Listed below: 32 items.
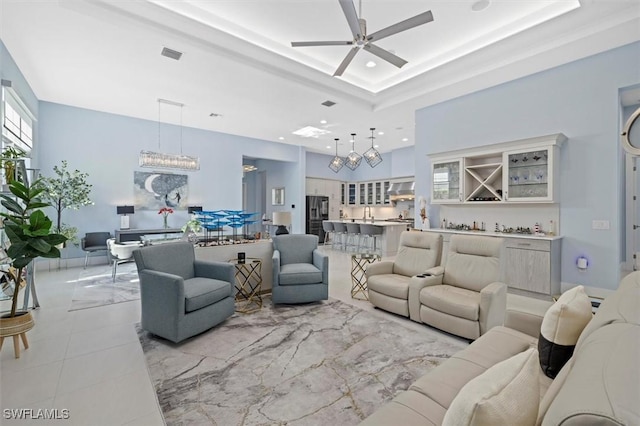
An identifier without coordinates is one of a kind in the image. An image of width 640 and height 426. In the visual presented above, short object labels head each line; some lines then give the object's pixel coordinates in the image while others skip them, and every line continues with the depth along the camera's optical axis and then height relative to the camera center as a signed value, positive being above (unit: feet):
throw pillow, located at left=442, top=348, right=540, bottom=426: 2.45 -1.65
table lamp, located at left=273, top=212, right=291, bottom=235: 17.96 -0.32
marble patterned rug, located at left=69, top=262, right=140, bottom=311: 13.57 -3.98
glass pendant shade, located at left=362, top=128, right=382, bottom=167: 23.43 +4.46
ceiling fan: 9.21 +6.20
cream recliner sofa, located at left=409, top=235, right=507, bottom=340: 9.14 -2.79
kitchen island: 26.45 -2.32
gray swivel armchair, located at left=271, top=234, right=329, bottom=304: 12.62 -2.75
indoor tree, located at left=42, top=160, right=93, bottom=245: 18.95 +1.47
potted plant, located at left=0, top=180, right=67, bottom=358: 8.27 -0.81
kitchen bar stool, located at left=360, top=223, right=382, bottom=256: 26.30 -2.29
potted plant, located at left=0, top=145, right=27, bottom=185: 9.64 +1.69
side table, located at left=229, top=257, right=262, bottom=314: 13.30 -3.36
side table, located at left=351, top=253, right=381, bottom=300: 14.57 -3.61
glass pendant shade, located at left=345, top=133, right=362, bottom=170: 24.68 +4.46
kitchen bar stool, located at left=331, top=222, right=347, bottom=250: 29.56 -2.29
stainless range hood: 32.19 +2.42
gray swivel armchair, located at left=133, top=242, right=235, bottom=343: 9.25 -2.63
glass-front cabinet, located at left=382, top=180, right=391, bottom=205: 35.17 +2.55
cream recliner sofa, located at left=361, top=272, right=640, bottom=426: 2.03 -1.44
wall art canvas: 23.68 +1.93
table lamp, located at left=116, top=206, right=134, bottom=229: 22.24 +0.04
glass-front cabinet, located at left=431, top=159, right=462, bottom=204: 17.72 +1.93
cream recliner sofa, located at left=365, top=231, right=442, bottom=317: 11.38 -2.48
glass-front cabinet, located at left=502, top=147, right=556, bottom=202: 14.32 +1.89
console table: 21.43 -1.50
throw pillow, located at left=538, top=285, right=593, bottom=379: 4.64 -1.91
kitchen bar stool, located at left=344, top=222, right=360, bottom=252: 27.94 -2.47
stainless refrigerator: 34.63 -0.02
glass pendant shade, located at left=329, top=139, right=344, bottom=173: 25.41 +4.31
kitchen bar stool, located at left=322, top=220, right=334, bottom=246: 30.91 -2.20
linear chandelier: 19.43 +3.66
